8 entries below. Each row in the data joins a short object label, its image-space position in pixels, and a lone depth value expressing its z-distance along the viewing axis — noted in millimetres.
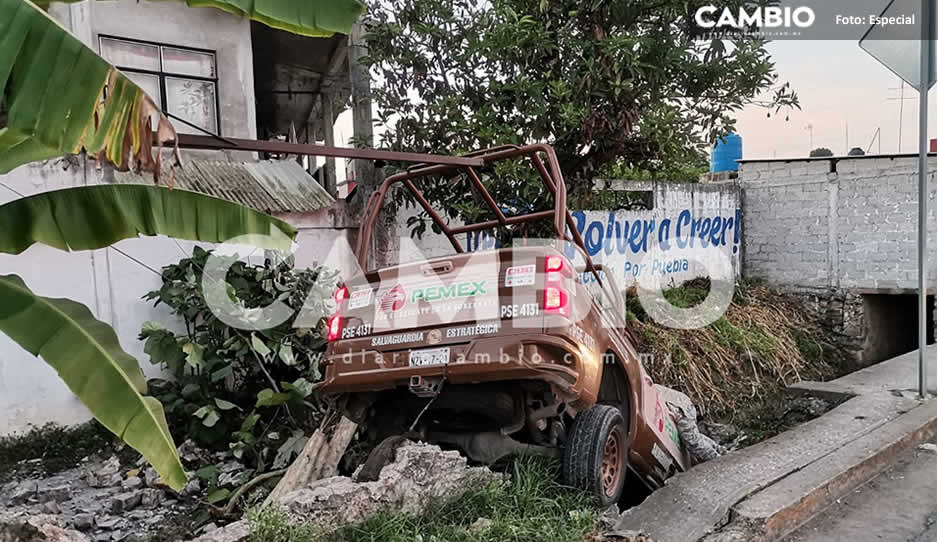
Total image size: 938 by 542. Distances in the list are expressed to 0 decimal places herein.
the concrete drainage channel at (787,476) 3539
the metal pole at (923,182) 5637
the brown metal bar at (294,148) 2521
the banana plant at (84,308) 2170
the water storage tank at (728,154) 11641
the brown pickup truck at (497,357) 3295
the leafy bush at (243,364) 5109
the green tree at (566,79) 5805
